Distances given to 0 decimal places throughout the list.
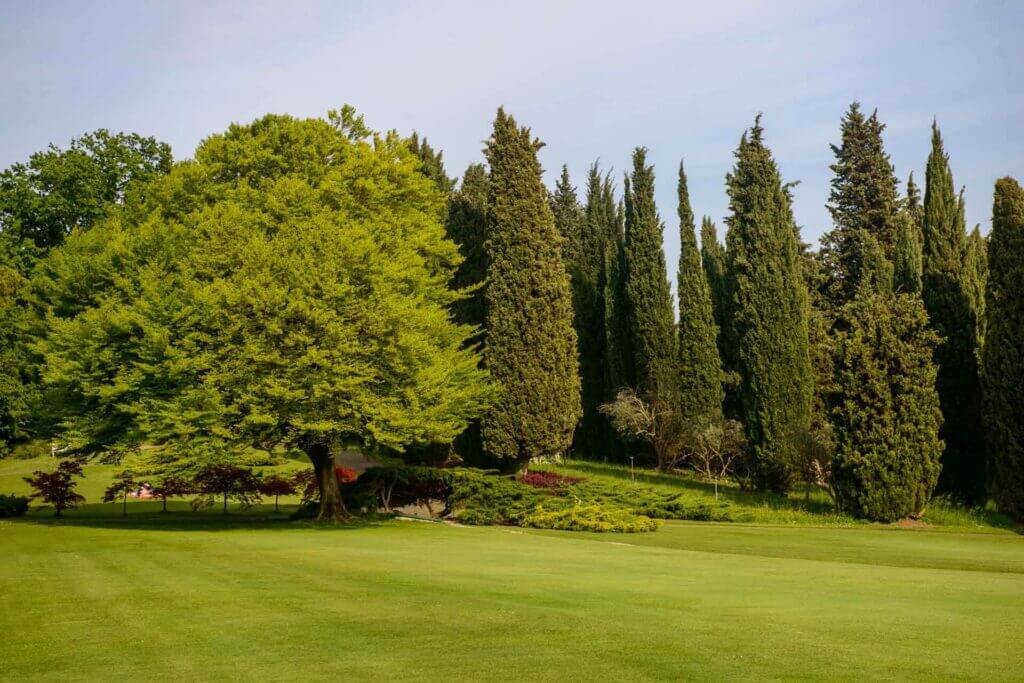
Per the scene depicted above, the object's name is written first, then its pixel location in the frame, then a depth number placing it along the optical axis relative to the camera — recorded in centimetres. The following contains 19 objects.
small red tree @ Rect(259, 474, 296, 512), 3708
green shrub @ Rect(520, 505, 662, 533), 2853
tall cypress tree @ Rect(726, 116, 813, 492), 3878
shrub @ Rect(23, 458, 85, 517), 3500
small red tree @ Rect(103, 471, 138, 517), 3446
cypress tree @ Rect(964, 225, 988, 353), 3450
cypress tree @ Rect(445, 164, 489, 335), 4631
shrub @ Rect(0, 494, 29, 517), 3522
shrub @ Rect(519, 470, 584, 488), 3610
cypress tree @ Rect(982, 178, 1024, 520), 3027
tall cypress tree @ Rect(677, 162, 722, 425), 4775
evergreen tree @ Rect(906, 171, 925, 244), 6306
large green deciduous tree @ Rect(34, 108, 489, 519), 2847
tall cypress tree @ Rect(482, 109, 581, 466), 3944
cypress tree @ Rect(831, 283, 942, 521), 3084
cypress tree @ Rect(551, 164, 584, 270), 6746
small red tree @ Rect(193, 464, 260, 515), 3484
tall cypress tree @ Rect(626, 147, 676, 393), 4916
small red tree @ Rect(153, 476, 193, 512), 3425
